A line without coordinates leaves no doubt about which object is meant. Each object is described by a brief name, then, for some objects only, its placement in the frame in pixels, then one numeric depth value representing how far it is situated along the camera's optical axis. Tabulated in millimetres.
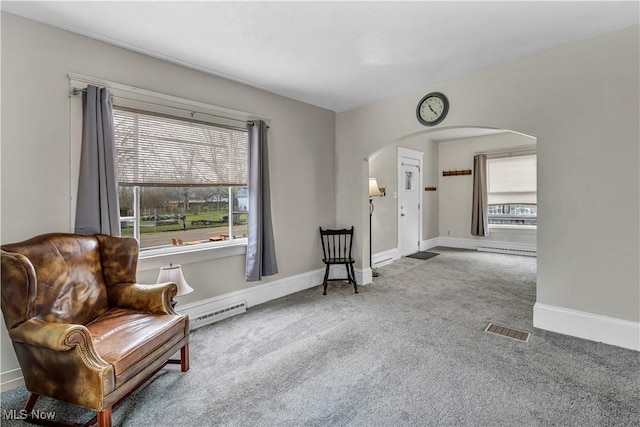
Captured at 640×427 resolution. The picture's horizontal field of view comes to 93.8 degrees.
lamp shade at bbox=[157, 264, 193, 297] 2561
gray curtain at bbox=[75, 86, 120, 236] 2340
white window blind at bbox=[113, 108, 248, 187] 2633
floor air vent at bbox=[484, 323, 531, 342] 2688
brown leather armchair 1546
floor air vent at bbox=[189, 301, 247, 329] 2992
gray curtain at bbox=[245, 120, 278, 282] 3402
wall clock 3424
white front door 6195
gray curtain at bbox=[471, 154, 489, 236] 6598
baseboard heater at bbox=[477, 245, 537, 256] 6098
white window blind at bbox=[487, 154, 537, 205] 6113
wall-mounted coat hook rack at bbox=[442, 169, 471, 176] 7020
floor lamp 4657
